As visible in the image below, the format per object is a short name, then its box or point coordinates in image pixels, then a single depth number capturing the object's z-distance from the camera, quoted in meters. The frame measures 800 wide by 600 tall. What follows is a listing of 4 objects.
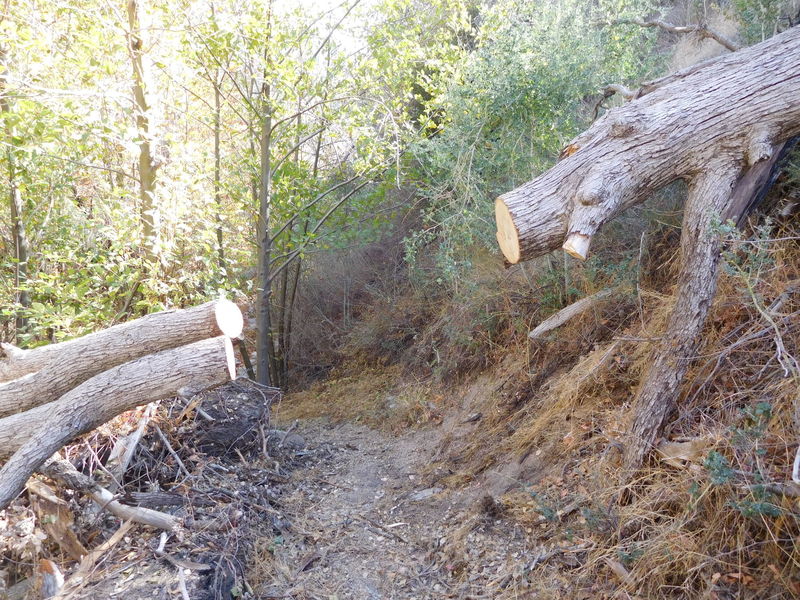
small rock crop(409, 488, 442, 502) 4.99
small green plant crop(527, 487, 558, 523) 3.62
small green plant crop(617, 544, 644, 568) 2.96
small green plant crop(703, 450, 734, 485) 2.71
